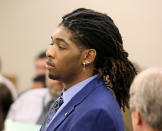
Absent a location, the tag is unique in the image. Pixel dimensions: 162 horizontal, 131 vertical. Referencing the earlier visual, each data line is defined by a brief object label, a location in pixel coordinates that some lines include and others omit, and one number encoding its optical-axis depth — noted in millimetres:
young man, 3125
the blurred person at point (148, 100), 2768
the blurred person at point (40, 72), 5973
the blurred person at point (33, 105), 4650
